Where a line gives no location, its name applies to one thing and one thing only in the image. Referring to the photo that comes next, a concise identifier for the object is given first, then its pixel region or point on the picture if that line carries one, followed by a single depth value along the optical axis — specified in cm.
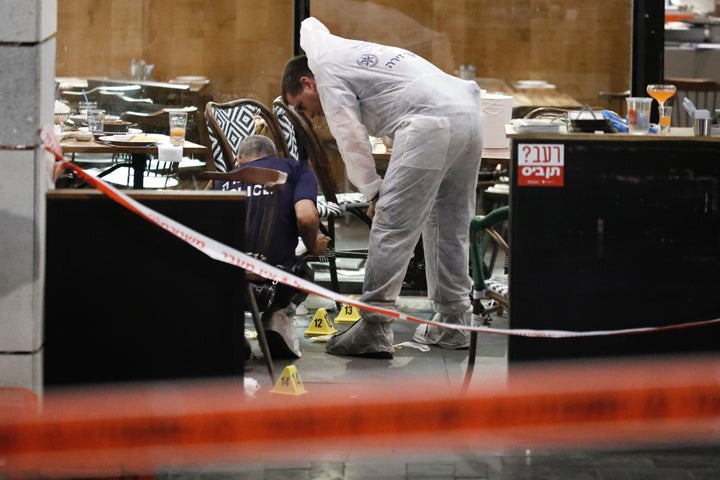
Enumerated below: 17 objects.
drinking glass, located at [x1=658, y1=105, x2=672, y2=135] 1273
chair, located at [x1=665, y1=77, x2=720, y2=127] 1961
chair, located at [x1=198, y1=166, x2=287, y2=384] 1187
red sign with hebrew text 1093
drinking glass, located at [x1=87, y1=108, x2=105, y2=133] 1680
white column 942
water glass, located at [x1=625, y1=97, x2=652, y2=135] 1180
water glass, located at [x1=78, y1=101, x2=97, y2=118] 1719
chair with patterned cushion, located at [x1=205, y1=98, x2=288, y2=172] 1589
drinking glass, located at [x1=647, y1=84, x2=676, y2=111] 1318
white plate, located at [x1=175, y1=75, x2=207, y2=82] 1919
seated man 1353
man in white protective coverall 1358
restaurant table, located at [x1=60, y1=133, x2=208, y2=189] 1570
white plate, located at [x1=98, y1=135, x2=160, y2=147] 1605
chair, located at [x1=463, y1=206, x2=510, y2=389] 1153
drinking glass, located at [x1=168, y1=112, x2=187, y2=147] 1641
